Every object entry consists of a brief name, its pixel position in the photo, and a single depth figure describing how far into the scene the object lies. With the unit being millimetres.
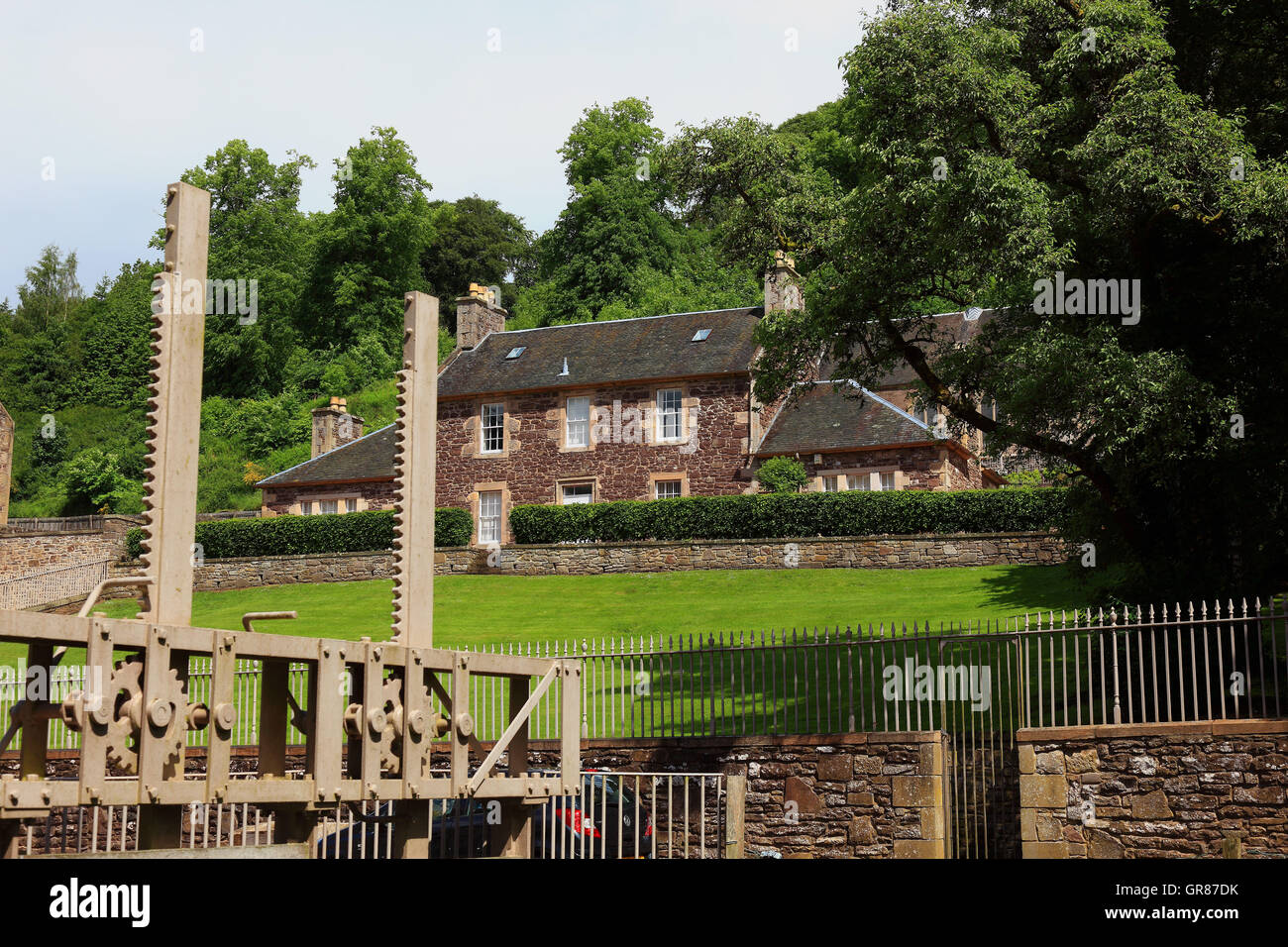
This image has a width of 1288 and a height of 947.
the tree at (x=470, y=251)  82750
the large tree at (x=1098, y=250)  17656
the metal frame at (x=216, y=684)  5738
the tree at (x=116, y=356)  75625
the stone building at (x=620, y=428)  40469
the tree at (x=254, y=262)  71438
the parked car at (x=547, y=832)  13586
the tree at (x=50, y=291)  88875
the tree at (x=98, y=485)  56000
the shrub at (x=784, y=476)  38656
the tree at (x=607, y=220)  68500
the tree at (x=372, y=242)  68812
